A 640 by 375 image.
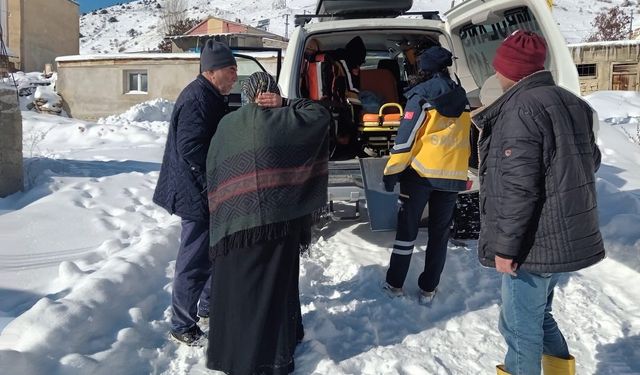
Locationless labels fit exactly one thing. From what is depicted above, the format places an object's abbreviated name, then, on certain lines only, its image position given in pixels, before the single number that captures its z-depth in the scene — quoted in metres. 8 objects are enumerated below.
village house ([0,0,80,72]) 30.31
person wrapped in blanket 2.59
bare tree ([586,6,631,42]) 46.00
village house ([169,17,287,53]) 33.16
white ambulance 3.97
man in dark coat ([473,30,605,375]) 2.17
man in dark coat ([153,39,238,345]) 2.95
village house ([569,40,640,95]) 26.62
